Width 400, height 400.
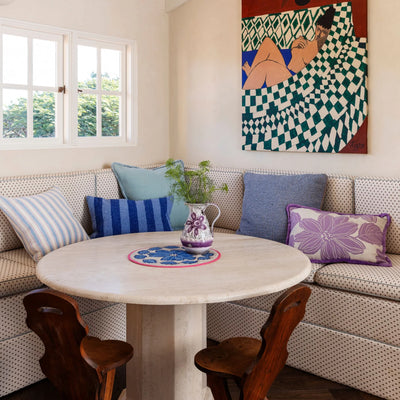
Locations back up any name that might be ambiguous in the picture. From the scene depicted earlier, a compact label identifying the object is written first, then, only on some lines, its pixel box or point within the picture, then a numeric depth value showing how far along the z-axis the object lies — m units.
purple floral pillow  2.82
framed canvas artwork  3.31
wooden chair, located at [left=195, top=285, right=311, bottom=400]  1.73
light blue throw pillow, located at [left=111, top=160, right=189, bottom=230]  3.56
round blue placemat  2.19
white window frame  3.38
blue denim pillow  3.25
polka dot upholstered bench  2.52
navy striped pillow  3.21
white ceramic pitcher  2.31
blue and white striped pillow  2.83
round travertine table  1.83
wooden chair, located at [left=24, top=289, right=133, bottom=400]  1.69
